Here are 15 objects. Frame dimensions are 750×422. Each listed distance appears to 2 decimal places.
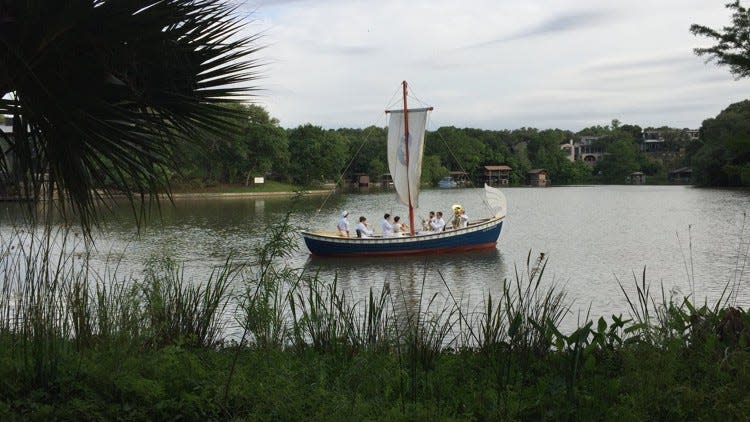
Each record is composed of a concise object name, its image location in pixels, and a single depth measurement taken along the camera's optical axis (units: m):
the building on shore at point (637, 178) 127.50
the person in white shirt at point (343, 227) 25.23
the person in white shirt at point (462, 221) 26.36
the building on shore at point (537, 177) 133.62
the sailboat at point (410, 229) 24.52
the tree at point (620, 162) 131.50
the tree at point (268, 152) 76.69
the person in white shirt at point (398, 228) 25.67
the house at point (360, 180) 104.19
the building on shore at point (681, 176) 113.50
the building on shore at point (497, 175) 128.50
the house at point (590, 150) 160.36
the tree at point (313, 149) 83.76
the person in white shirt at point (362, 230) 24.98
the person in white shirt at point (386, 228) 25.22
